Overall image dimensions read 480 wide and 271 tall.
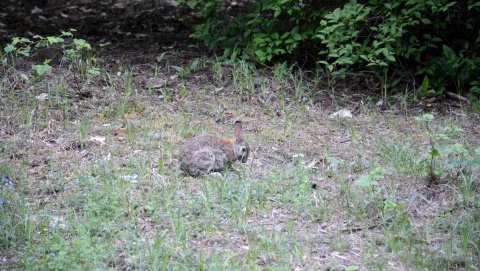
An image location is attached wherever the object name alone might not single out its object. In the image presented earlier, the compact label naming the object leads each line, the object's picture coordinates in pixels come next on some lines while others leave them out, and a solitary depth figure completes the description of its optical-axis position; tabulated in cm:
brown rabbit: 1253
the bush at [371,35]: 1684
